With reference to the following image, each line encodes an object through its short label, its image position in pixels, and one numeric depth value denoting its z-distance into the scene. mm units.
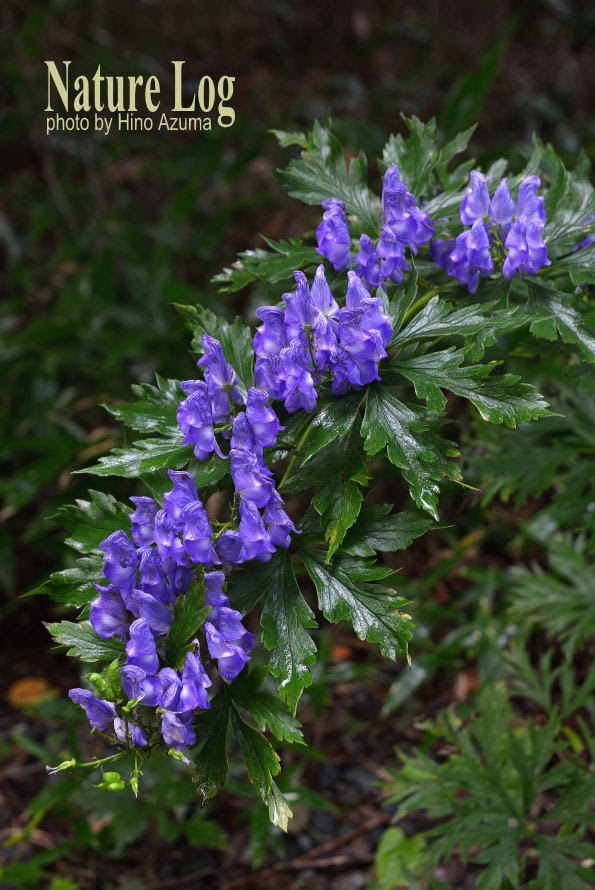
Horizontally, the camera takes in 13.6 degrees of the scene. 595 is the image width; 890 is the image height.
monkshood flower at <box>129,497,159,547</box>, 1242
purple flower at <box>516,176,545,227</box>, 1297
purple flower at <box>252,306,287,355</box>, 1260
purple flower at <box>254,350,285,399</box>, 1262
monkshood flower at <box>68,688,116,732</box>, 1203
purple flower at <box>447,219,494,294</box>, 1290
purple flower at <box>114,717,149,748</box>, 1208
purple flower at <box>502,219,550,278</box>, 1290
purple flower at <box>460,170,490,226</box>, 1293
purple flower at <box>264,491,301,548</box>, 1240
